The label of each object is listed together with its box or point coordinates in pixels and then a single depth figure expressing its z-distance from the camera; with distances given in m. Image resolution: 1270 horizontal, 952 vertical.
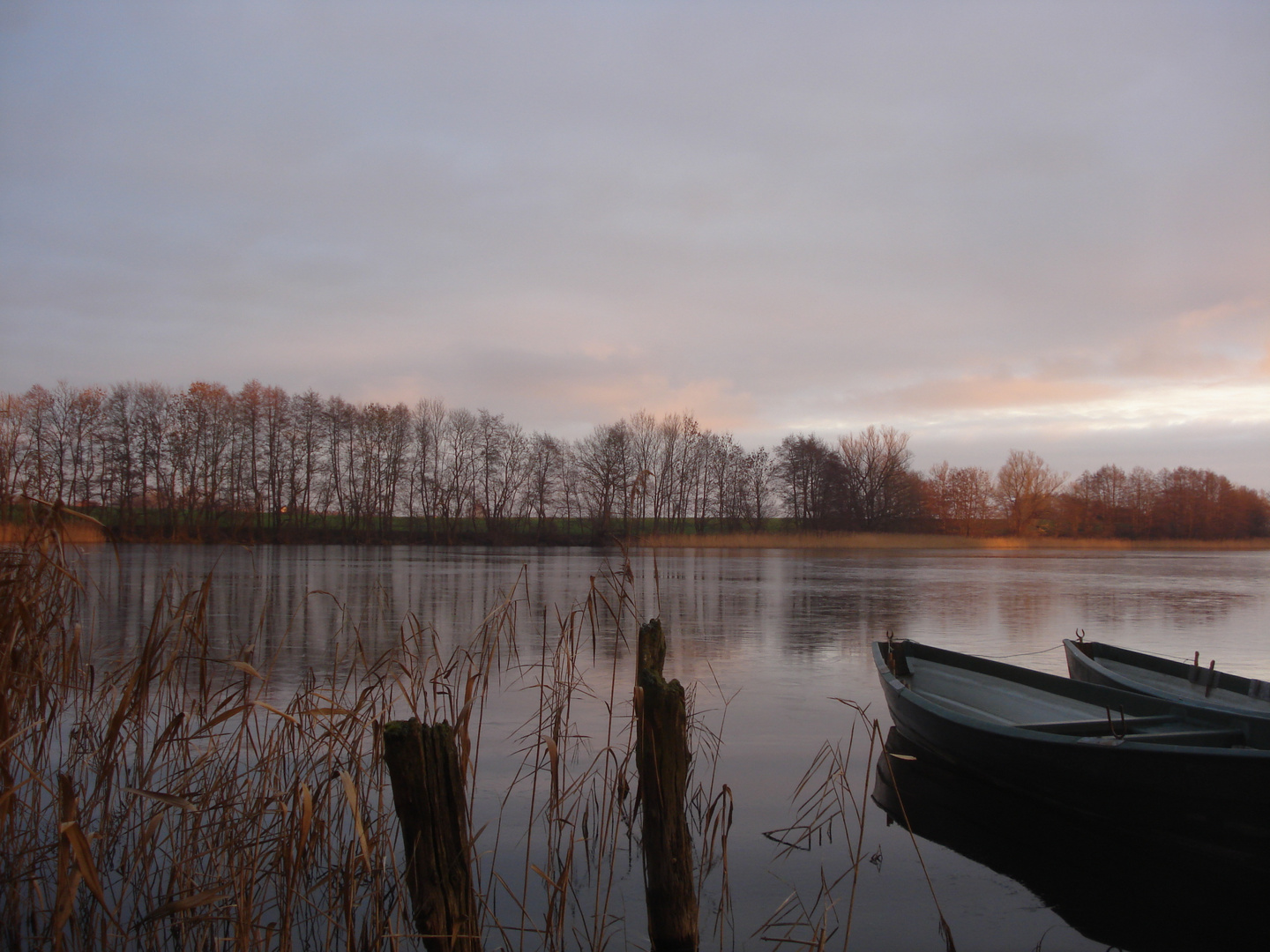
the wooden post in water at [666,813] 3.32
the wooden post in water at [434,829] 2.85
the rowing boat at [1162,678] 6.79
